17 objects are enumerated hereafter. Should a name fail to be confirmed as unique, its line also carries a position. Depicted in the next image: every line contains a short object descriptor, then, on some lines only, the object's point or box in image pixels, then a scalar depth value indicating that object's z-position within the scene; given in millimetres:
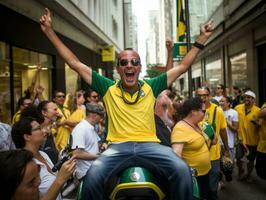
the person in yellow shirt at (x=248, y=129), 5518
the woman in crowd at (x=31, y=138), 2270
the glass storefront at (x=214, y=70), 19351
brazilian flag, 7219
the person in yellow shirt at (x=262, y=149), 4932
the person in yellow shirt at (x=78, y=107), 5369
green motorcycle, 1955
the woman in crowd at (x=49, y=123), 3368
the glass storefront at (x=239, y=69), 14106
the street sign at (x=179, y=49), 7004
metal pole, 6351
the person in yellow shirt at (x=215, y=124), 3912
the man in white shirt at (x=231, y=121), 5468
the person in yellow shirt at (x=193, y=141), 3124
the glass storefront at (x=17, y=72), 6892
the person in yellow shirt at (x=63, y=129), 5023
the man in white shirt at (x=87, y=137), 3723
